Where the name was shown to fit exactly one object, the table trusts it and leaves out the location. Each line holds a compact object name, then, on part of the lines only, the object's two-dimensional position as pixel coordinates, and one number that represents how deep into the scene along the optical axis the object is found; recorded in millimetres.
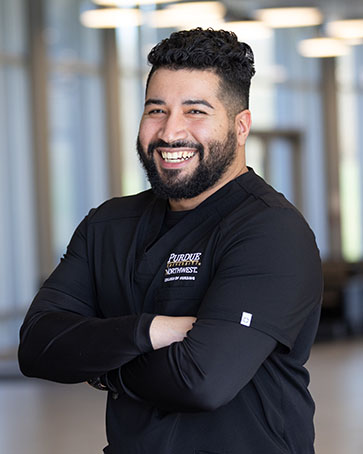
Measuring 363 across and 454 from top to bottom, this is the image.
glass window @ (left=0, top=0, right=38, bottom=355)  13651
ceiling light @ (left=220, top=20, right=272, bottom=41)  13563
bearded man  2692
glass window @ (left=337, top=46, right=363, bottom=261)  20115
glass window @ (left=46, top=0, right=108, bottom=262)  14416
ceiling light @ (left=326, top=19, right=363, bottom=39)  15062
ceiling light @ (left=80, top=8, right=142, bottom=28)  11977
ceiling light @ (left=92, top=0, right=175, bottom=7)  11165
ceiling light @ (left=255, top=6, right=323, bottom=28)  12961
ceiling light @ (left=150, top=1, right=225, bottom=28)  12097
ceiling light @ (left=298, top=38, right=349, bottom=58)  16374
